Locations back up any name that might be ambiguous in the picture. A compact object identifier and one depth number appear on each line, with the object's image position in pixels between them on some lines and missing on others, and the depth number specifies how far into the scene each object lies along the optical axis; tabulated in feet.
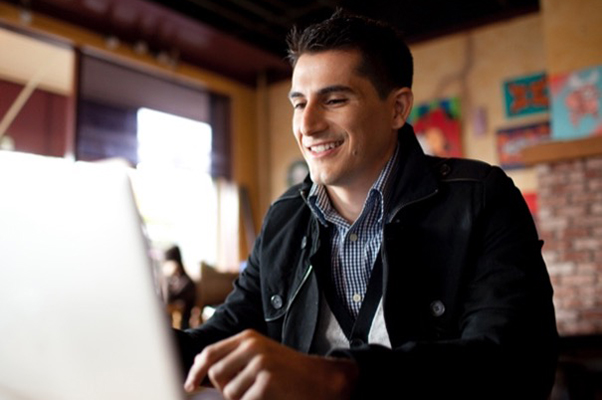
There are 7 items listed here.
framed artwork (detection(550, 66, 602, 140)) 14.83
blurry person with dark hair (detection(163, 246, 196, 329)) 14.50
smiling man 2.72
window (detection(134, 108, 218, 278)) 20.48
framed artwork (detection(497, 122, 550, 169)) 17.80
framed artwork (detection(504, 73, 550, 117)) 17.81
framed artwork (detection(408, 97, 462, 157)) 19.47
